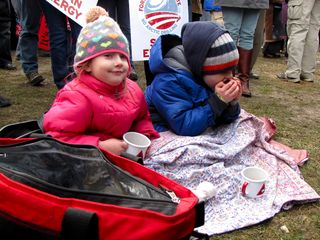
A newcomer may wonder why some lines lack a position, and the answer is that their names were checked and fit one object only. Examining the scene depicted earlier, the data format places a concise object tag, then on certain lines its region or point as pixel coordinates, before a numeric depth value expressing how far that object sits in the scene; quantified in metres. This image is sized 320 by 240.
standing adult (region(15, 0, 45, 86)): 4.07
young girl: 1.97
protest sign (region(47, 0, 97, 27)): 3.38
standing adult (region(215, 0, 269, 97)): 3.91
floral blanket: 2.04
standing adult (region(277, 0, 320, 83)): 4.98
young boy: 2.32
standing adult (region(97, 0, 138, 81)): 3.61
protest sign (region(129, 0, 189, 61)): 3.70
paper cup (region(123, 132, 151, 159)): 2.04
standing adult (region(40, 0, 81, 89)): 3.53
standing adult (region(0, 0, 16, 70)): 4.21
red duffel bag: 1.25
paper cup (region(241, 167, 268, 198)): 2.10
